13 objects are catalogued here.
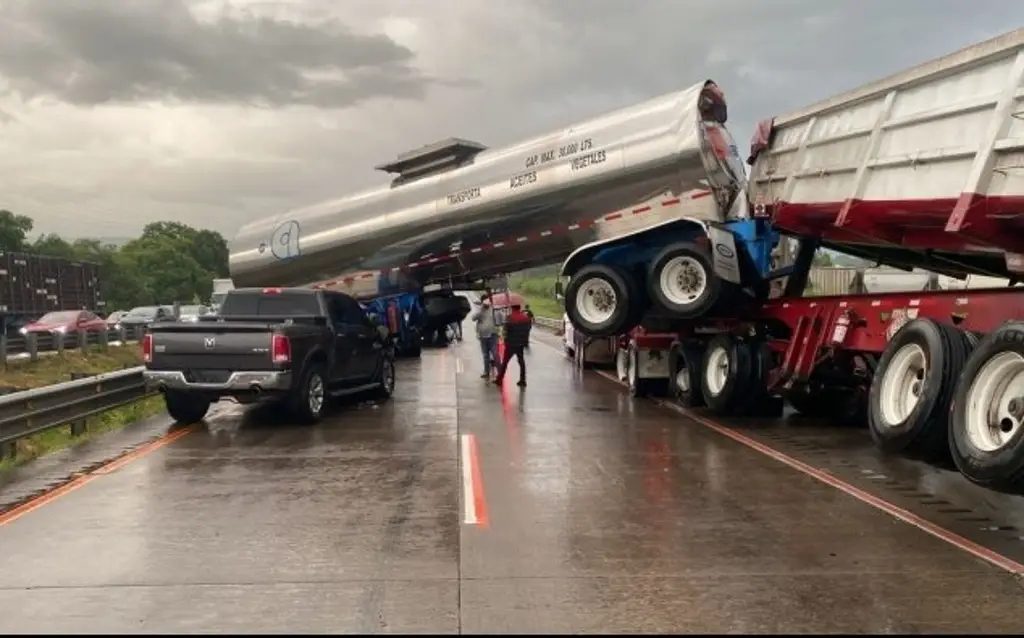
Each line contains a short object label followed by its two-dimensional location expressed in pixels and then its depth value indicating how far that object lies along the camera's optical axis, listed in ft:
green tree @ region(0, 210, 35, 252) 252.62
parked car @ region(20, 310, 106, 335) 93.30
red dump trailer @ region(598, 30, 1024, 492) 22.35
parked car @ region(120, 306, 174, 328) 114.62
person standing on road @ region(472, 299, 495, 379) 58.95
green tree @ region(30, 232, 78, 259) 297.53
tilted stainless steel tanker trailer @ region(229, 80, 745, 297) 42.70
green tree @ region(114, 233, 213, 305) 261.24
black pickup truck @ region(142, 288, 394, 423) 37.27
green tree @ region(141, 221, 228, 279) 354.33
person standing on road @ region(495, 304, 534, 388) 55.67
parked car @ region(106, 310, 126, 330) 103.71
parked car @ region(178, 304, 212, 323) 127.97
